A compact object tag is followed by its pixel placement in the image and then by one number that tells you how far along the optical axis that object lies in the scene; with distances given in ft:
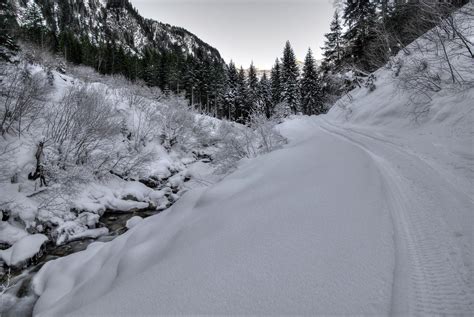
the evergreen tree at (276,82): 138.41
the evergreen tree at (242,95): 154.51
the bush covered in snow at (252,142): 41.52
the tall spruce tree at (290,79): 128.16
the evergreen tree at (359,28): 67.64
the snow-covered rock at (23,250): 23.71
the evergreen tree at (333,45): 97.71
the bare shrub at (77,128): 42.22
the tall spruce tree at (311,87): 126.52
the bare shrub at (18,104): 39.09
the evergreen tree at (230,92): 156.46
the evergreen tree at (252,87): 153.58
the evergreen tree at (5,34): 44.96
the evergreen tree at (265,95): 148.79
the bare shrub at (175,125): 73.77
